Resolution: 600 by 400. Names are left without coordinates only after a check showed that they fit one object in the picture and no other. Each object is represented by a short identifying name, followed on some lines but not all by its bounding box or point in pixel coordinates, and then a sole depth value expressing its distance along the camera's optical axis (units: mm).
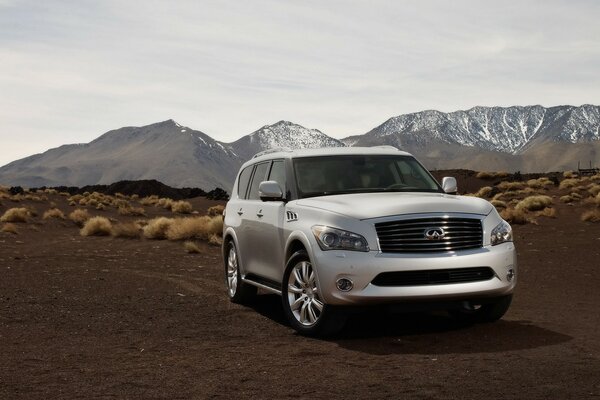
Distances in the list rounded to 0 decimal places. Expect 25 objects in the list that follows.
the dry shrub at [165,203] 53562
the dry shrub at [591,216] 26517
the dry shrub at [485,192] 52947
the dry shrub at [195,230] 25875
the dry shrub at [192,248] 21958
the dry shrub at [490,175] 72500
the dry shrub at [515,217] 27453
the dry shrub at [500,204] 38078
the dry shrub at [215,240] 24273
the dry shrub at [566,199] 37253
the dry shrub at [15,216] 34366
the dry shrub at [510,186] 54250
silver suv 8273
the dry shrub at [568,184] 48069
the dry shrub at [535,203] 33438
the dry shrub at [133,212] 46494
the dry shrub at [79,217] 36750
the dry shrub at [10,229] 29406
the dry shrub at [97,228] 28703
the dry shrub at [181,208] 50500
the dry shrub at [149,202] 59656
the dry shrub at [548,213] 29484
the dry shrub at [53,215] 38250
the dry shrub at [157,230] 27141
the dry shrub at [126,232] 27594
